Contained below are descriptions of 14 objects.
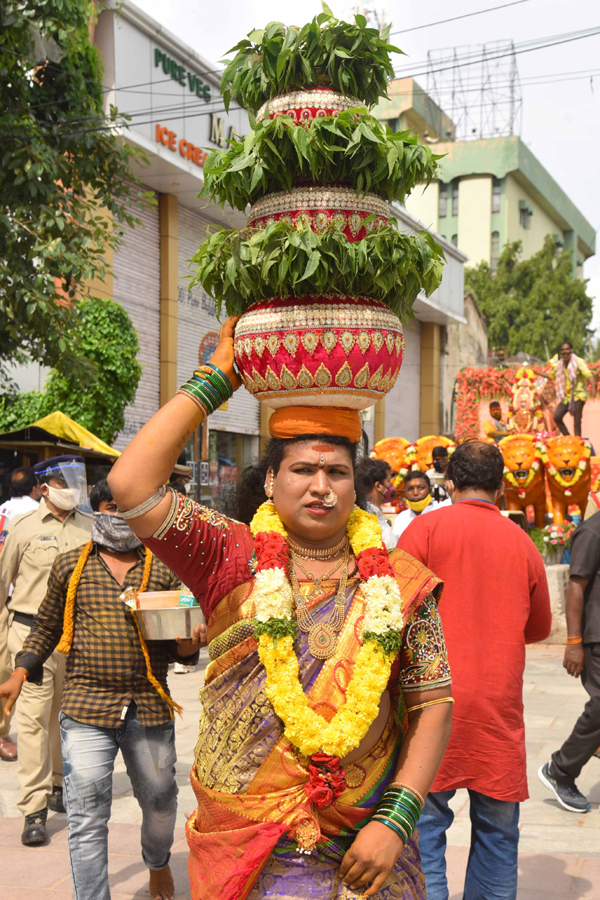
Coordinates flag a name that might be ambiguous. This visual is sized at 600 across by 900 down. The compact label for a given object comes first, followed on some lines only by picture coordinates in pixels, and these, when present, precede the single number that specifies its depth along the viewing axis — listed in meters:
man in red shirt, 3.54
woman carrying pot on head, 2.29
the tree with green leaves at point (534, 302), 38.53
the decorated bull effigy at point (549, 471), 11.77
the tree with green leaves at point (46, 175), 8.95
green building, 47.66
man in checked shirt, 3.70
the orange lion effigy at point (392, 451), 12.91
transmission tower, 47.76
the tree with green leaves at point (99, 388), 13.97
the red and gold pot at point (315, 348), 2.40
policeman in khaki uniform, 5.44
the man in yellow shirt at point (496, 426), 15.38
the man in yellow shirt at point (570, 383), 15.62
